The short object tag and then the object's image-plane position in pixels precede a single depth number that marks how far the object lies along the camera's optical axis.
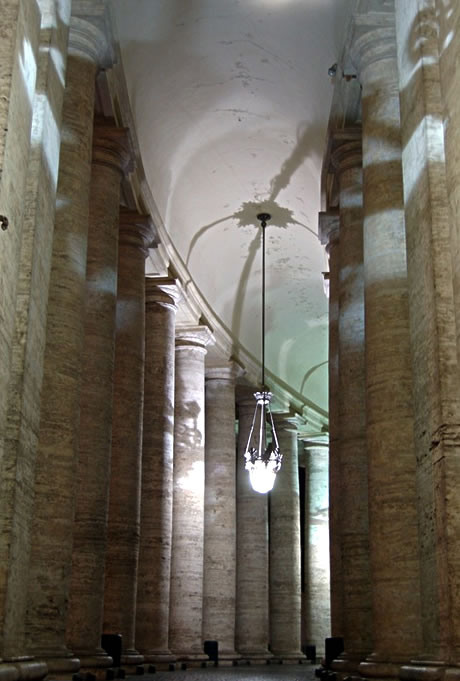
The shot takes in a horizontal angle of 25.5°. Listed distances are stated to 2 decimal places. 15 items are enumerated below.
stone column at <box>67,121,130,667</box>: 11.83
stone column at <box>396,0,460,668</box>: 7.05
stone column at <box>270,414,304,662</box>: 27.55
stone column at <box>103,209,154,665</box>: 15.34
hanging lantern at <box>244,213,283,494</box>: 18.80
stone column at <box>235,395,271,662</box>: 25.41
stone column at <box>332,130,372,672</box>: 12.83
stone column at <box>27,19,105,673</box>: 9.53
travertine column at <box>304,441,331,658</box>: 30.06
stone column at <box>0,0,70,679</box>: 6.99
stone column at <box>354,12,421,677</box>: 9.64
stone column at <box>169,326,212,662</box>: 20.64
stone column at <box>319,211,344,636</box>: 15.14
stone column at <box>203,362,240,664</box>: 23.25
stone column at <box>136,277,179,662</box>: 17.95
